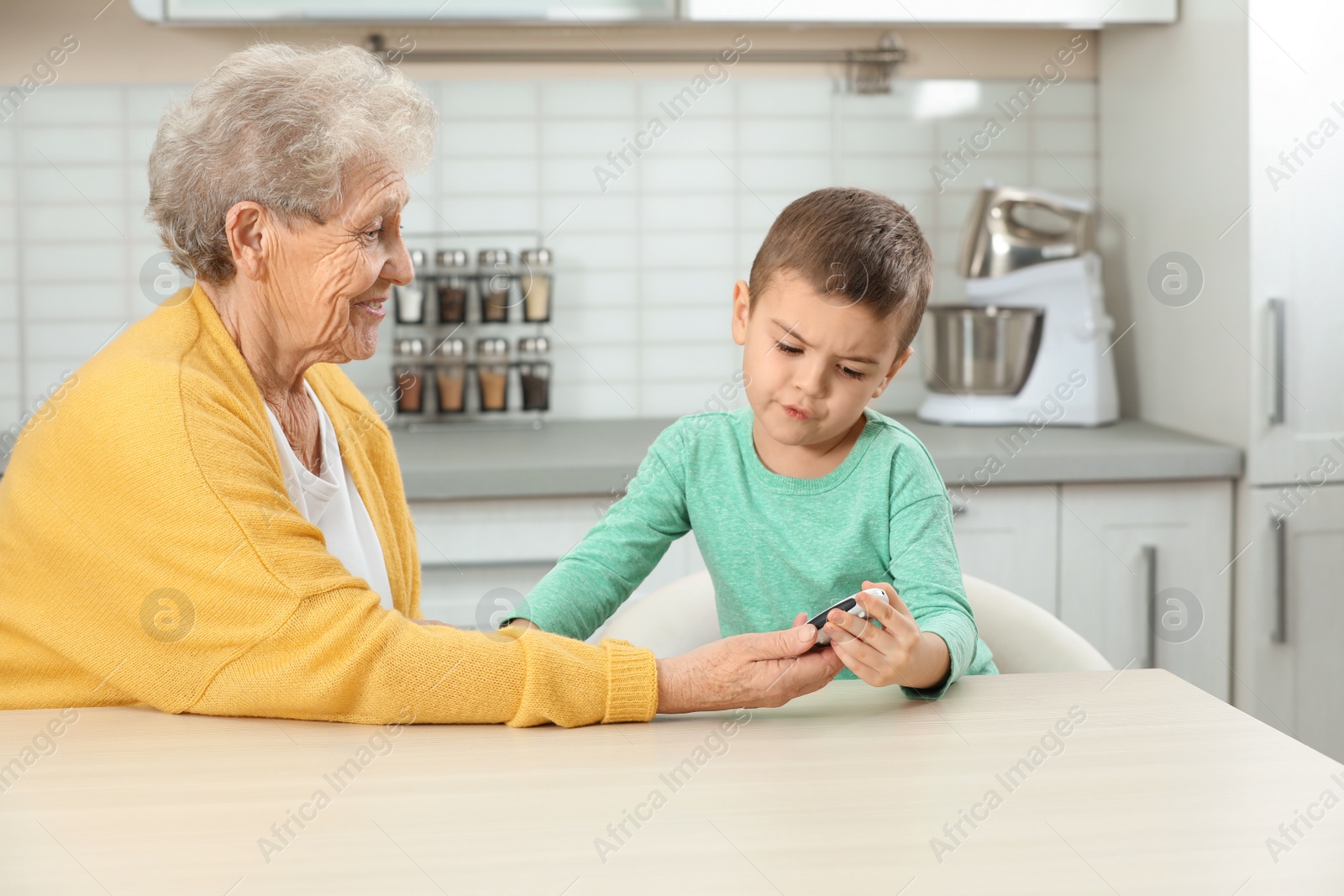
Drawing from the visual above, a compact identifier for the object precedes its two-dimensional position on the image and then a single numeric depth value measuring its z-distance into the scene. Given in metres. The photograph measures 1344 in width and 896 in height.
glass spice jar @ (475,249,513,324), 2.45
